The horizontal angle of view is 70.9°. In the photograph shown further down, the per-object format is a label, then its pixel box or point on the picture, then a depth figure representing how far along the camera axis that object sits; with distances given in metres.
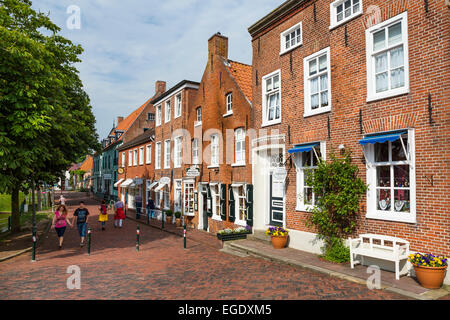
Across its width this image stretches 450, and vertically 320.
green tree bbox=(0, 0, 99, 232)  9.26
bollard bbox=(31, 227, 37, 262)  10.43
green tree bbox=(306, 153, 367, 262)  8.71
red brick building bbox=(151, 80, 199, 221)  20.42
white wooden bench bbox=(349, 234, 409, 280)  7.18
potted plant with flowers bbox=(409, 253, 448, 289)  6.45
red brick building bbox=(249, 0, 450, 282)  7.15
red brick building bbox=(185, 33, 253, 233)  14.33
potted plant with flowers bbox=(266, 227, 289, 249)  10.84
